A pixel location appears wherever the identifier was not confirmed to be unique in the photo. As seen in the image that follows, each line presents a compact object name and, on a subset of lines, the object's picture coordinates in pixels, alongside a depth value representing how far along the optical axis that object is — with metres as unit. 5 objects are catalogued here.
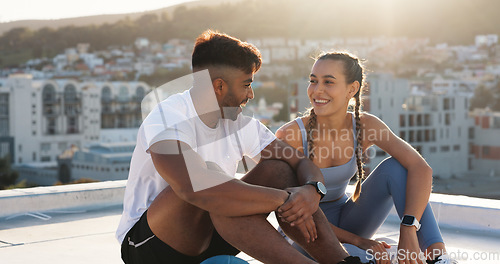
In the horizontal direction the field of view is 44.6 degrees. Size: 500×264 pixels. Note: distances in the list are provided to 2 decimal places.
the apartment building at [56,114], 43.09
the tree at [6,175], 36.14
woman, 1.79
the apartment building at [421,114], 40.12
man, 1.40
